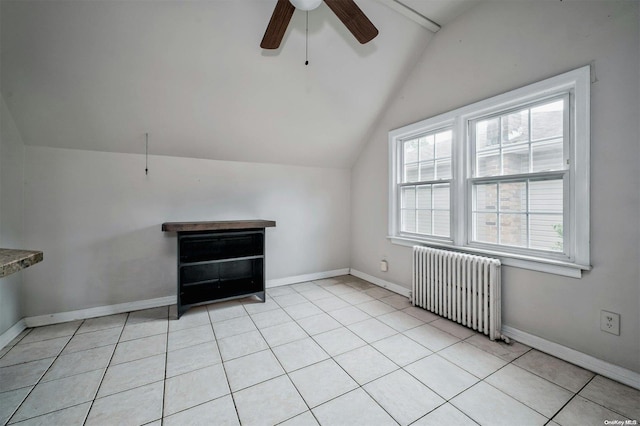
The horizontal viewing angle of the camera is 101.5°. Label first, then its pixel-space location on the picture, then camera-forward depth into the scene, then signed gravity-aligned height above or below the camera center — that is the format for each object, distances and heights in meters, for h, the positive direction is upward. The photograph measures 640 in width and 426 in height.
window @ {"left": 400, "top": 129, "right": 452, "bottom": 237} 2.94 +0.30
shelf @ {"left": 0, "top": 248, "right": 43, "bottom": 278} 1.24 -0.23
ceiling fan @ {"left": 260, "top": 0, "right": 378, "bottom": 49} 1.64 +1.30
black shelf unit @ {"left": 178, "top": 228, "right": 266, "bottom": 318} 2.92 -0.70
